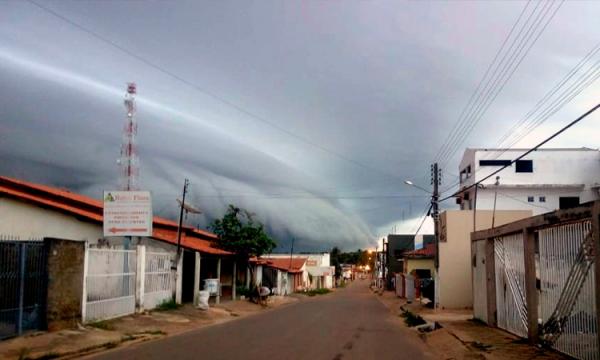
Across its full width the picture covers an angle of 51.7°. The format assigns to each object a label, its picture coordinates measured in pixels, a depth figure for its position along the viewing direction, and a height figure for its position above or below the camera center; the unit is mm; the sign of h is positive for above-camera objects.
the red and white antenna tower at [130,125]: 30328 +5786
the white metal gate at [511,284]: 17734 -1055
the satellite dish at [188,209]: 31631 +1806
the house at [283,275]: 54000 -3112
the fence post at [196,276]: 31727 -1670
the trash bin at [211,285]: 33500 -2214
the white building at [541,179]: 61781 +7158
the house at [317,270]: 103306 -4142
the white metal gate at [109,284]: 20109 -1433
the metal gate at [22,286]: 15367 -1172
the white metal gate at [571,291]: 12594 -890
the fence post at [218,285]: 35031 -2295
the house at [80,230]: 26266 +530
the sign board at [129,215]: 25797 +1162
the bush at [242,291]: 43691 -3272
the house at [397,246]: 89062 +270
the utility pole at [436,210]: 35000 +2237
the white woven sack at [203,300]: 29828 -2676
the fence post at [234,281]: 40062 -2331
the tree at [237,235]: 38438 +619
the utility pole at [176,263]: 29203 -904
